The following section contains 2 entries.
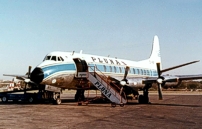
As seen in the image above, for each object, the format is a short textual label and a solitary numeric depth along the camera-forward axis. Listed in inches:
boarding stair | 810.2
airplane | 779.4
